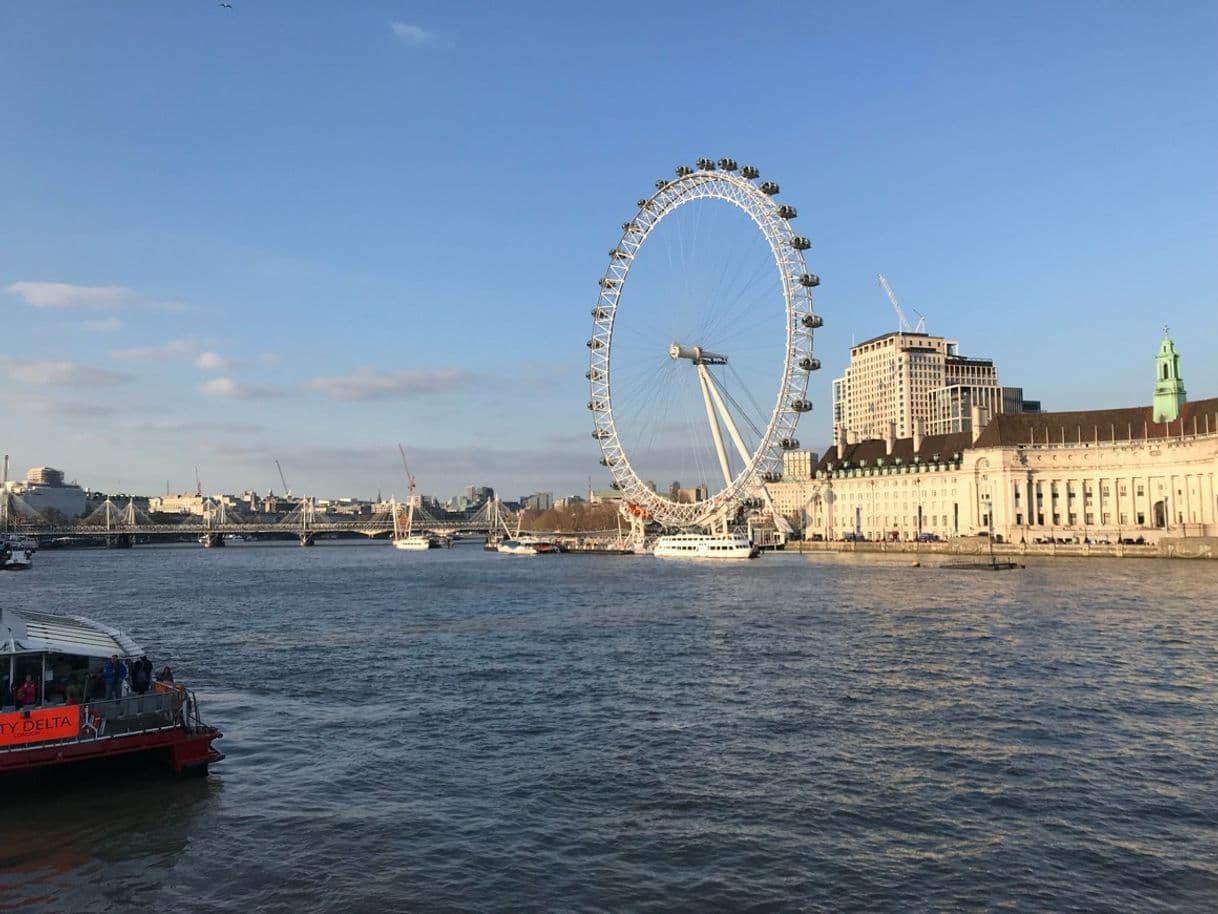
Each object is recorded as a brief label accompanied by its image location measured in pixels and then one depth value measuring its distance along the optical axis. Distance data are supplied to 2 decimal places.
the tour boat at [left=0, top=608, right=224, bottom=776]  18.00
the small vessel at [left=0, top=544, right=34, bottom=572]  112.00
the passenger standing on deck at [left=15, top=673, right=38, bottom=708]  18.65
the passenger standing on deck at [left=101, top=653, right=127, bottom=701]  19.83
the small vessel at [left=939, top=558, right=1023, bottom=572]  86.12
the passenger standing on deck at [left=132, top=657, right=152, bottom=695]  20.52
